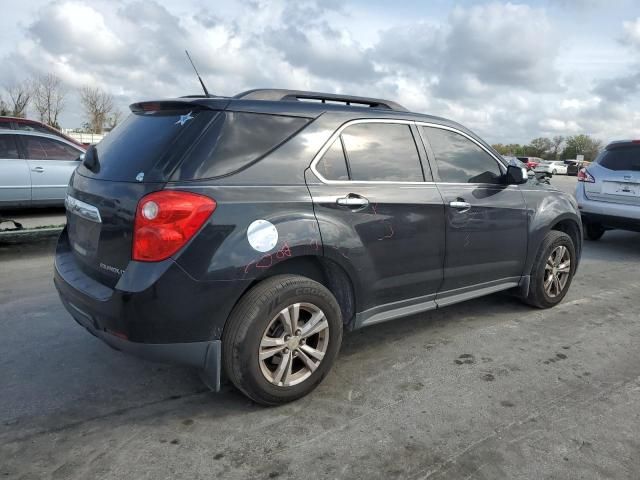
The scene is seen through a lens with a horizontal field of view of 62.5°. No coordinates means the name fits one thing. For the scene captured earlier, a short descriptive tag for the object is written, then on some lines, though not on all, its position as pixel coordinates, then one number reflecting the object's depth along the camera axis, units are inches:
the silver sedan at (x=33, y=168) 337.1
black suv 104.6
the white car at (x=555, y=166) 1829.4
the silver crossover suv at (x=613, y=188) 295.9
